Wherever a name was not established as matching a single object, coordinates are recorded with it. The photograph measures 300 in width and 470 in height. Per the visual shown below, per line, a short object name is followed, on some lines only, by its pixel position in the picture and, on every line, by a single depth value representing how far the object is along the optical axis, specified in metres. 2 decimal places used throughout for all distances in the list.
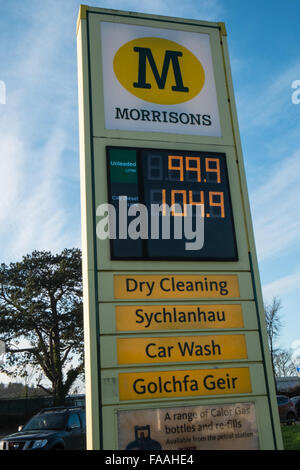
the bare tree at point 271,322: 33.66
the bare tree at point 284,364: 57.91
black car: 10.01
